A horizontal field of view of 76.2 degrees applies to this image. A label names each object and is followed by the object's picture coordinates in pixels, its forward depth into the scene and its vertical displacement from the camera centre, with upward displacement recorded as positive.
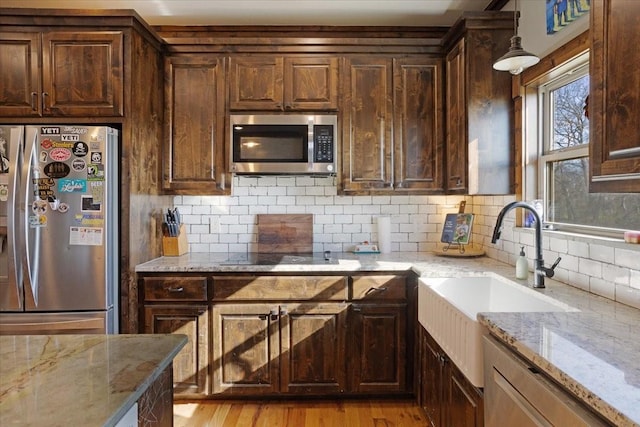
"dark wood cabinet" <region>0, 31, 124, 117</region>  2.53 +0.87
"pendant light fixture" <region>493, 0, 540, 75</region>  1.87 +0.70
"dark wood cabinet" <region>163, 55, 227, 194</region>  2.93 +0.59
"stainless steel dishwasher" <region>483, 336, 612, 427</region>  0.98 -0.52
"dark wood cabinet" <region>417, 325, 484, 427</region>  1.61 -0.84
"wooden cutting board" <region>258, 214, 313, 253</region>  3.23 -0.17
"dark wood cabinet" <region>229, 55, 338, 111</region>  2.92 +0.92
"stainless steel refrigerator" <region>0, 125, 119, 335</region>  2.37 -0.10
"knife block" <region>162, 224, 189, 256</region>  3.02 -0.25
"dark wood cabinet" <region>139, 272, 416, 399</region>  2.62 -0.76
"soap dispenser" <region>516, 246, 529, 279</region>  2.10 -0.29
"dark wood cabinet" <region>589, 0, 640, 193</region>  1.10 +0.32
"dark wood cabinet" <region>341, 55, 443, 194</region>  2.94 +0.64
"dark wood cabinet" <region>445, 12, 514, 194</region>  2.56 +0.66
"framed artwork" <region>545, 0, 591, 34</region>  1.88 +0.97
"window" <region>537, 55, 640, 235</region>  1.87 +0.23
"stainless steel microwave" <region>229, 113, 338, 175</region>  2.88 +0.49
